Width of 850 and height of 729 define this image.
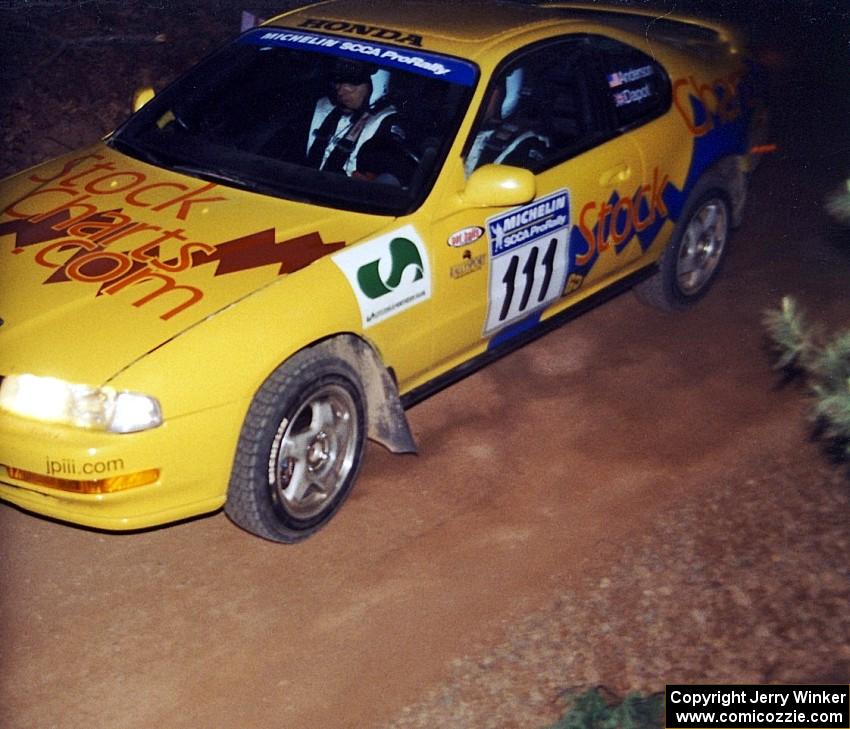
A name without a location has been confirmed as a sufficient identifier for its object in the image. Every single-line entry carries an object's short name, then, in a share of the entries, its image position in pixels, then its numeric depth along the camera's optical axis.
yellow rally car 4.42
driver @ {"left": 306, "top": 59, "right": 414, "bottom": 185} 5.46
